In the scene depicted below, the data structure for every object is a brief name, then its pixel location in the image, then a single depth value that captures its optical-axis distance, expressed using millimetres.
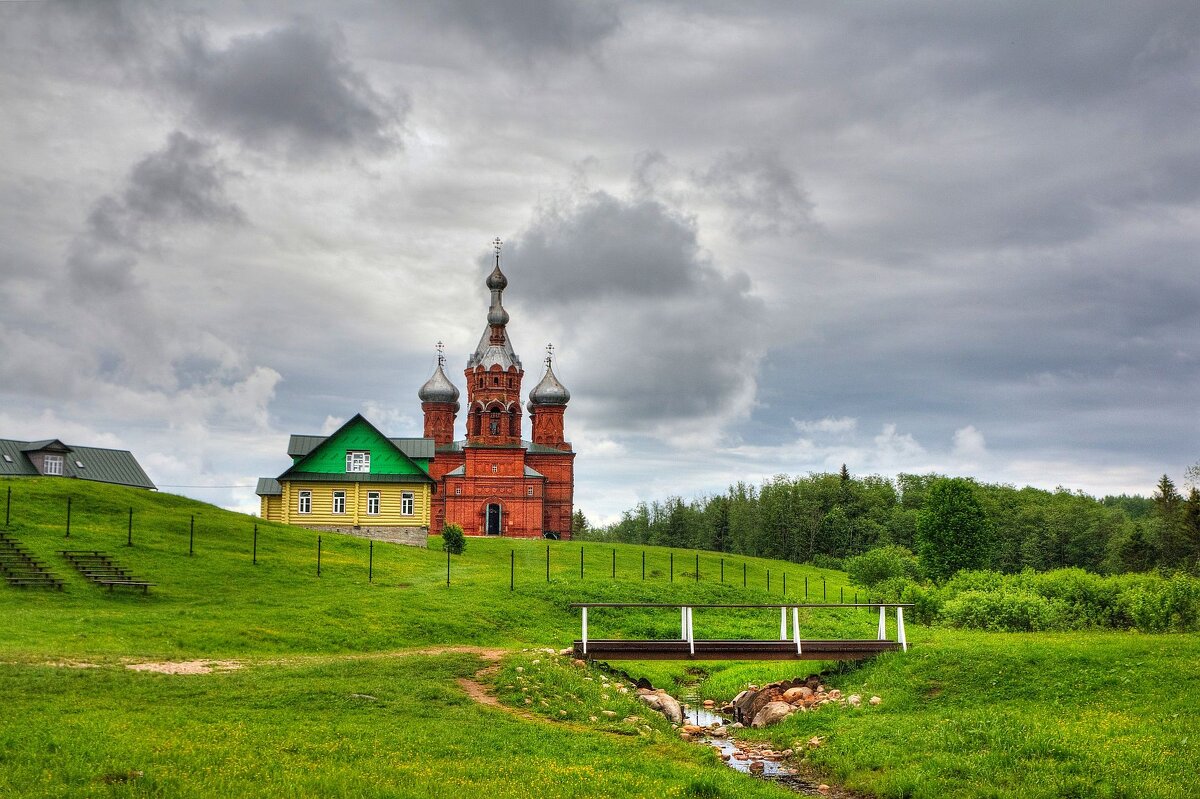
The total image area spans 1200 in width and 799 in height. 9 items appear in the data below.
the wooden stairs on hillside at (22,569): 35188
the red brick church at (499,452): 86000
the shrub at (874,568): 56031
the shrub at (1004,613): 36312
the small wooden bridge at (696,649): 27391
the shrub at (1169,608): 35375
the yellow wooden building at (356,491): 63938
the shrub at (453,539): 58350
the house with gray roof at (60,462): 72688
